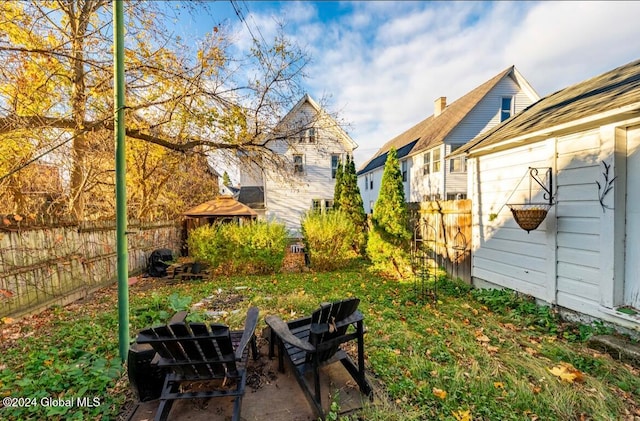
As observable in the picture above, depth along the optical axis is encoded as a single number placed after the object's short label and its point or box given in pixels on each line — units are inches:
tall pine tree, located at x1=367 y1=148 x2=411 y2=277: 277.1
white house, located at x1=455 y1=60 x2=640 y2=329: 128.1
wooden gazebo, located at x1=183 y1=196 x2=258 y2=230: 323.9
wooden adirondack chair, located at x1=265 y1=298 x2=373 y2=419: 85.8
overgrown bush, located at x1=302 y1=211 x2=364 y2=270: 306.8
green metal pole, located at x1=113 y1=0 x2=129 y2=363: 106.3
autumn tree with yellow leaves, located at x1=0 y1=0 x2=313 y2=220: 169.2
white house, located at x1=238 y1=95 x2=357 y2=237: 582.6
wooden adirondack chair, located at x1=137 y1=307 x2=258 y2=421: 78.5
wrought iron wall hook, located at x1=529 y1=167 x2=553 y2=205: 161.5
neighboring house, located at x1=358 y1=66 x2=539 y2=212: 553.6
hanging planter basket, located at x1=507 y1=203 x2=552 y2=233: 153.6
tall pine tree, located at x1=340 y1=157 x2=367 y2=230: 434.0
